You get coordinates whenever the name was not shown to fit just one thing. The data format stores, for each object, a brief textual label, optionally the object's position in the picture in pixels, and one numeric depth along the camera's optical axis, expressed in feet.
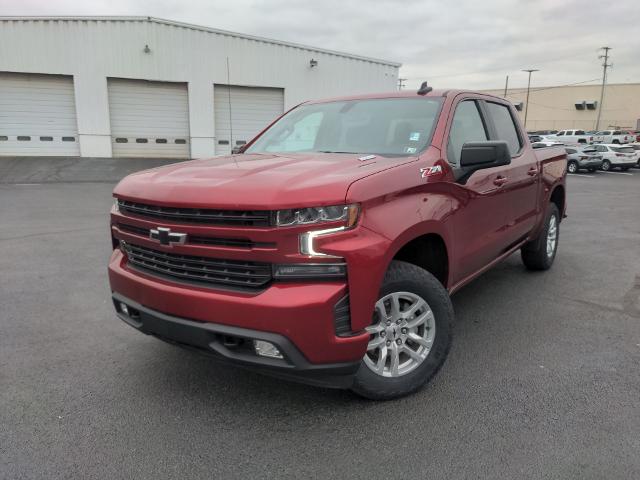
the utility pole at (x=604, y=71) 215.14
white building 64.23
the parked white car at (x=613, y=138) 140.93
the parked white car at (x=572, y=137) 137.71
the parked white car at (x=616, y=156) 88.22
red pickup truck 7.98
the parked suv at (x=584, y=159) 85.20
